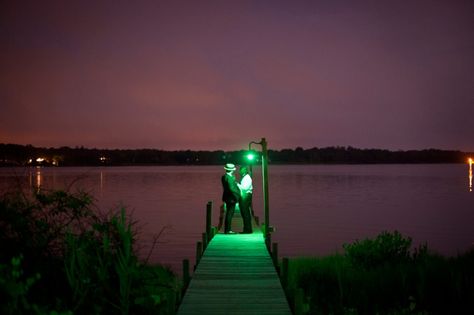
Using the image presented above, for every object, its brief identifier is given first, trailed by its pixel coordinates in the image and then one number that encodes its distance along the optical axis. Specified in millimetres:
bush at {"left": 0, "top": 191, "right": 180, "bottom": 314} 7066
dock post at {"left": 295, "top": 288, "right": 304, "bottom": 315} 7453
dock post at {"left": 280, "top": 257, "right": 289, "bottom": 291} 9684
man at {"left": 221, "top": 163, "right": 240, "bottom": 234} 14438
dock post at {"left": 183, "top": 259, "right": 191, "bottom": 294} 9794
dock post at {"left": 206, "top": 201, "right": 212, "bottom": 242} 15106
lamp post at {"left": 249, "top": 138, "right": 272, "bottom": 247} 14359
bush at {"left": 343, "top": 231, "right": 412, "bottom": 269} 16156
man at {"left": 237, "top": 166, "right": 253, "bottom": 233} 15203
